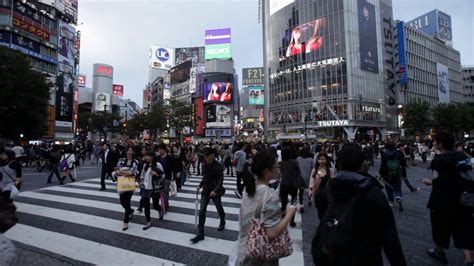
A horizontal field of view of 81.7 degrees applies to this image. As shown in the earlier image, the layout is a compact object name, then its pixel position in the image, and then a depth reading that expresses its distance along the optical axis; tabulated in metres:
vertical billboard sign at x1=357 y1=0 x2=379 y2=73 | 52.96
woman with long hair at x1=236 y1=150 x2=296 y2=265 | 2.26
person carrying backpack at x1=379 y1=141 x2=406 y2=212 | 7.20
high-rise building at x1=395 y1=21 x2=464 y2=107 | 59.25
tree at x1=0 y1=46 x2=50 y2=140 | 24.01
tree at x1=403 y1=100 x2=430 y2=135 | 42.09
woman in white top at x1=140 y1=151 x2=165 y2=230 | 6.04
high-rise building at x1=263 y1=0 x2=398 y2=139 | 51.78
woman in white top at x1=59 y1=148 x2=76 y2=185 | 11.91
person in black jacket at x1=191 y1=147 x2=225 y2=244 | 5.31
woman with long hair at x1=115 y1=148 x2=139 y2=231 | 5.84
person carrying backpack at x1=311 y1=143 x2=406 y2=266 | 1.89
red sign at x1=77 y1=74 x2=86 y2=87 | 115.15
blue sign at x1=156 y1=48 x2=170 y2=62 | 115.88
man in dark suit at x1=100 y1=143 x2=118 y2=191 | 10.77
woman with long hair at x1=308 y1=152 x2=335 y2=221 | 5.20
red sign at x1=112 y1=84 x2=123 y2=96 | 122.75
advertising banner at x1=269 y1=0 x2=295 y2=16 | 60.79
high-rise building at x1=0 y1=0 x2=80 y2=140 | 38.84
